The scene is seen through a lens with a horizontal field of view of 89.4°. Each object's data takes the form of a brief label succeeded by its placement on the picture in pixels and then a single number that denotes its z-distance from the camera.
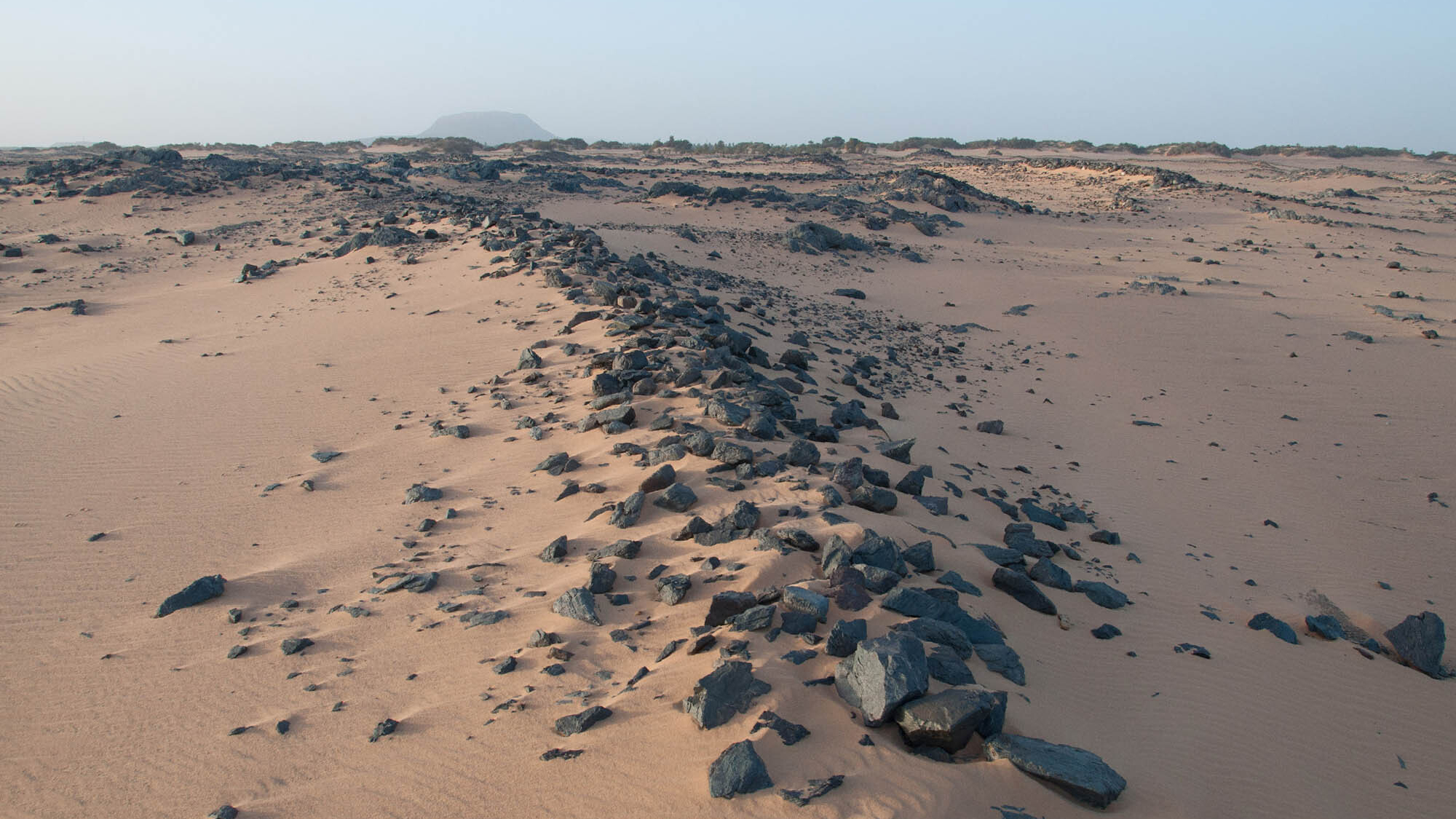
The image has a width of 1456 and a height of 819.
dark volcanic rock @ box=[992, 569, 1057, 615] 4.44
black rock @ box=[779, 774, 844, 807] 2.63
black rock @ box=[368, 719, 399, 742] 3.23
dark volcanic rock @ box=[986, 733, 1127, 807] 2.80
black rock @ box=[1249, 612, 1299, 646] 4.70
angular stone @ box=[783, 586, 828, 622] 3.62
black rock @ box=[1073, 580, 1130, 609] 4.75
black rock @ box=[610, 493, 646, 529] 4.81
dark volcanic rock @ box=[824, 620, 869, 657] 3.39
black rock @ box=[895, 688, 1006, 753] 2.90
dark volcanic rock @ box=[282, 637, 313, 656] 3.85
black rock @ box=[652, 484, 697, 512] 4.88
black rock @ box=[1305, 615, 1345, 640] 4.78
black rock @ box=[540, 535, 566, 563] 4.55
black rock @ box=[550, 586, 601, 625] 3.88
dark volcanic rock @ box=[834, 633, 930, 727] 2.98
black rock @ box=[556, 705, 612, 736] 3.12
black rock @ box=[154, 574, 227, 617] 4.29
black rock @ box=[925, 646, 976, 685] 3.29
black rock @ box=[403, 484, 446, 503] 5.50
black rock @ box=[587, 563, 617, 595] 4.09
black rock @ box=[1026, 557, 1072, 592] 4.79
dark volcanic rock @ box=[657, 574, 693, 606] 3.98
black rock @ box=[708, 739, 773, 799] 2.68
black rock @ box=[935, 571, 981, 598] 4.29
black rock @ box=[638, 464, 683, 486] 5.06
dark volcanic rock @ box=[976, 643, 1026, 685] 3.59
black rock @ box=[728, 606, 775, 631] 3.55
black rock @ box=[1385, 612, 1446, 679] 4.57
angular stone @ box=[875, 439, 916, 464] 6.32
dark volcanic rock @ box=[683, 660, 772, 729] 3.03
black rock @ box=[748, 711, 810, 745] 2.91
